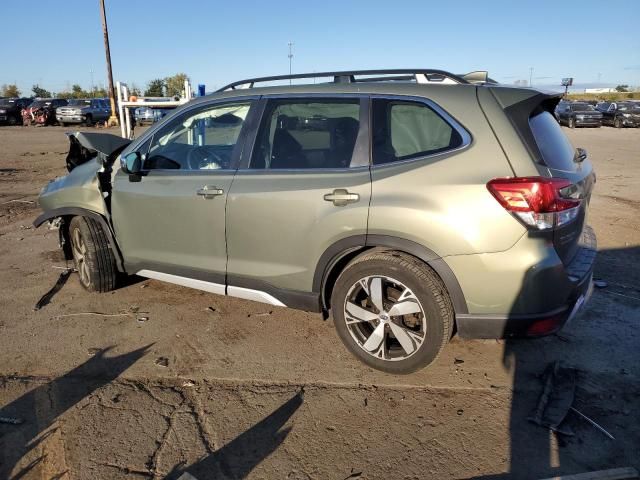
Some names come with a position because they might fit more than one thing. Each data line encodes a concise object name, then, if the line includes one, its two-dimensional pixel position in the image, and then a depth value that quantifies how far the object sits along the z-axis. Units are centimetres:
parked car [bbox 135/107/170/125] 3227
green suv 278
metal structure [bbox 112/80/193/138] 860
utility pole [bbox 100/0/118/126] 2995
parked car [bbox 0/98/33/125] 3185
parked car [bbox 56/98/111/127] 3127
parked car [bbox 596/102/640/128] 3162
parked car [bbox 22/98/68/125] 3209
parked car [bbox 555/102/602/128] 3160
